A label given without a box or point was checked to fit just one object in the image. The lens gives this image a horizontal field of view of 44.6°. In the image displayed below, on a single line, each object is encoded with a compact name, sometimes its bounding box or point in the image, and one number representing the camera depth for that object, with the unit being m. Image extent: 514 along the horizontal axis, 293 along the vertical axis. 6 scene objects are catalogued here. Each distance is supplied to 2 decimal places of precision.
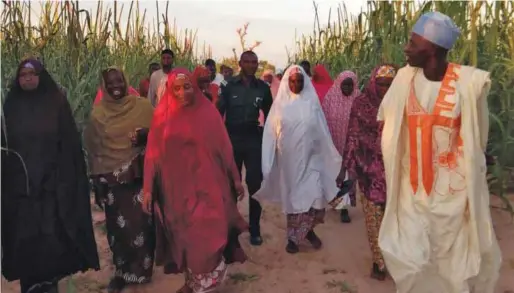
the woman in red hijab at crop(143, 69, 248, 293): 4.38
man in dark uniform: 5.75
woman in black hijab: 3.90
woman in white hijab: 5.71
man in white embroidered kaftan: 3.32
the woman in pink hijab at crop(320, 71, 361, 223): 6.53
